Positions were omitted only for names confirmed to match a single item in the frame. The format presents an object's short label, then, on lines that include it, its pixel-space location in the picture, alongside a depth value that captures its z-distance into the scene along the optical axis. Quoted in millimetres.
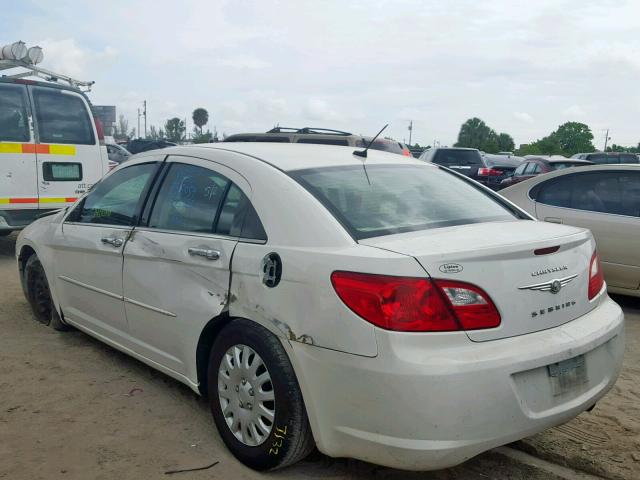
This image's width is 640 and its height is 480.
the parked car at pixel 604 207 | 5789
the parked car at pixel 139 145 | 23634
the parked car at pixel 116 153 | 19609
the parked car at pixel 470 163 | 17141
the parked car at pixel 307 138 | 10148
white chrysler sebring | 2391
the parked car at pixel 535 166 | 14346
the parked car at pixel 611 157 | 21234
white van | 7562
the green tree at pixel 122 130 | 70519
